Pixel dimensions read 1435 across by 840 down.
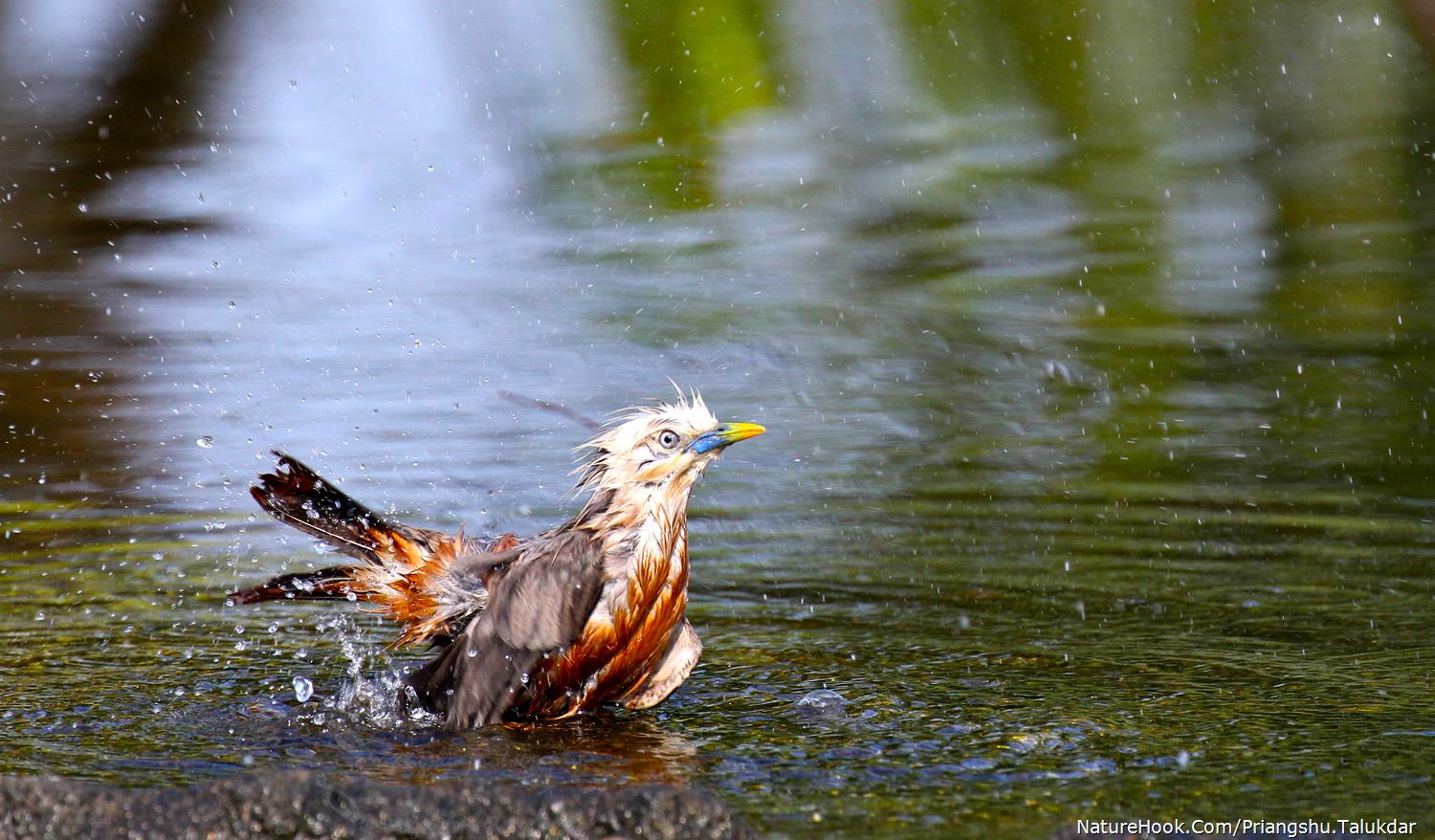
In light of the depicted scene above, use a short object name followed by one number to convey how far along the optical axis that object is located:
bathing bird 9.90
